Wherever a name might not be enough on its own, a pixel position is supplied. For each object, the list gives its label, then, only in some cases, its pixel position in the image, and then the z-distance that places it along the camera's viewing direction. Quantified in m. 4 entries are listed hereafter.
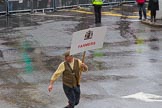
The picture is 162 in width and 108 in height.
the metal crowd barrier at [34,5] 26.78
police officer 23.23
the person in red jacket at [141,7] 24.08
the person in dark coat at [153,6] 22.70
